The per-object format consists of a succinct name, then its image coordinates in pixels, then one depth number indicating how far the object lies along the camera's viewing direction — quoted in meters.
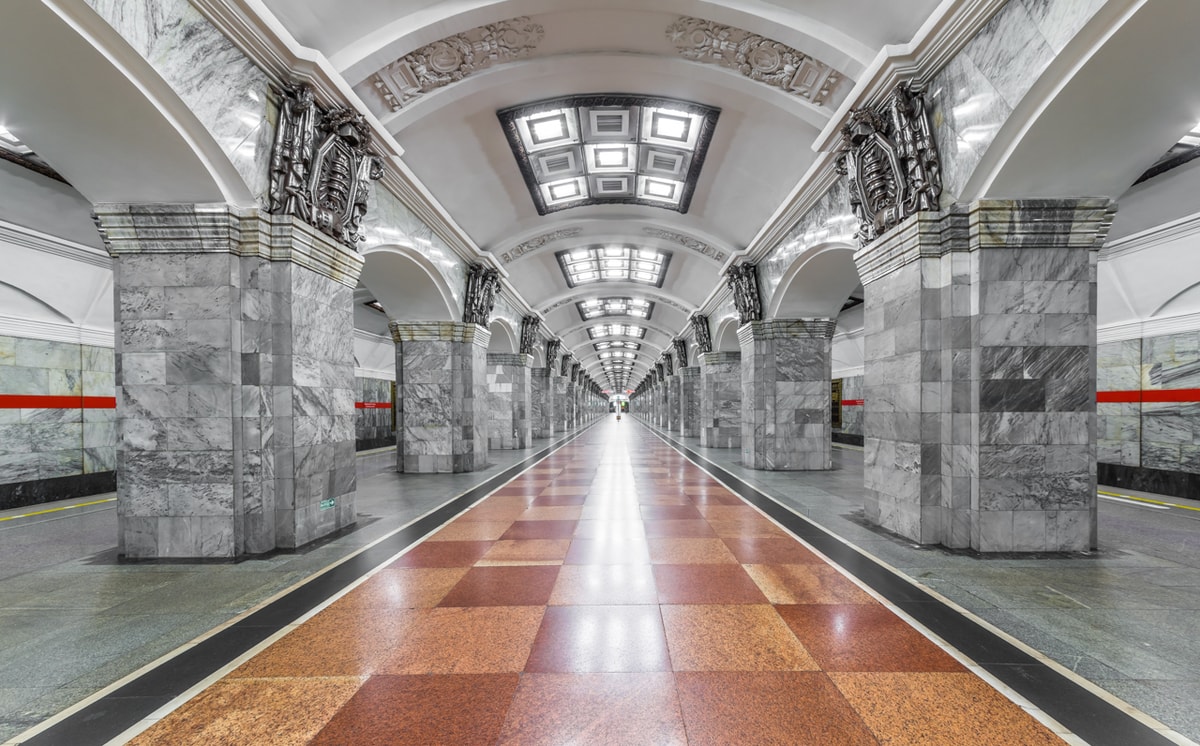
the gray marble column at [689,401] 21.61
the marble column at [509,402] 15.75
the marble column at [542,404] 20.92
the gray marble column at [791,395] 10.52
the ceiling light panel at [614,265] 15.02
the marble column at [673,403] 24.91
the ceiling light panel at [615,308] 21.64
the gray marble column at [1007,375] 4.73
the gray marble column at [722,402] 16.09
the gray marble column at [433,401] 10.52
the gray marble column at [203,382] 4.69
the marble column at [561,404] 24.25
